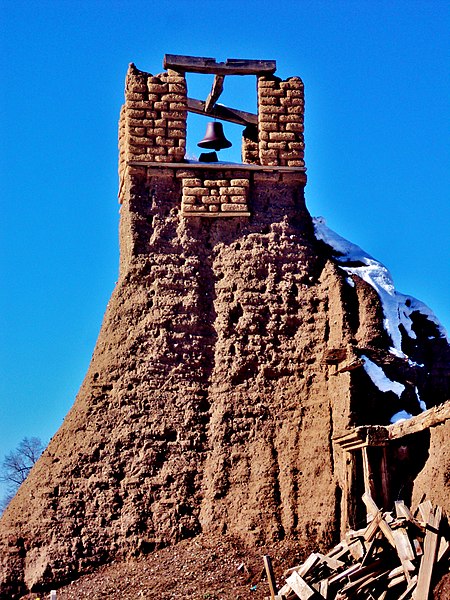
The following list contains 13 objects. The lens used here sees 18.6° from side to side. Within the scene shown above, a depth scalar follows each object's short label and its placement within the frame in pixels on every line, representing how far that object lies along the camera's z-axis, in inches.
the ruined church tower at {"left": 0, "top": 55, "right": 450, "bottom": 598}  739.4
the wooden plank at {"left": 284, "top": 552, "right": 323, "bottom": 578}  684.1
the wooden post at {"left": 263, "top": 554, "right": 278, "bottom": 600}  693.3
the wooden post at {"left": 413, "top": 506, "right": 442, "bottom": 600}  633.6
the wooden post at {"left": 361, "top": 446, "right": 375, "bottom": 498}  715.7
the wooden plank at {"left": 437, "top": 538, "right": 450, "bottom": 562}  642.8
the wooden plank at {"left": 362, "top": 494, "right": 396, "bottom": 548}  661.9
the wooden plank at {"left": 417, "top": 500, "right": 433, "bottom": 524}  651.5
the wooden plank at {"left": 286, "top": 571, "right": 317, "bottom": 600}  668.7
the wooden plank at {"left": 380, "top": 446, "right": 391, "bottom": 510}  714.8
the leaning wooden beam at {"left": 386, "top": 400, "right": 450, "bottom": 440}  673.0
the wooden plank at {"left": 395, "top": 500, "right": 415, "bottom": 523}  659.9
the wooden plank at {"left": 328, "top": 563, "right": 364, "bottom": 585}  664.4
